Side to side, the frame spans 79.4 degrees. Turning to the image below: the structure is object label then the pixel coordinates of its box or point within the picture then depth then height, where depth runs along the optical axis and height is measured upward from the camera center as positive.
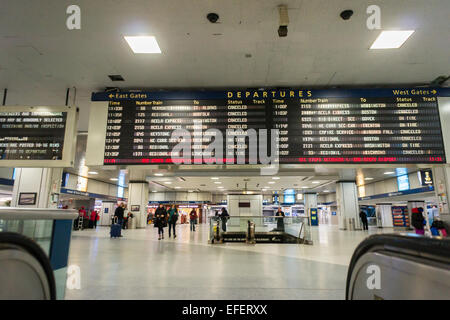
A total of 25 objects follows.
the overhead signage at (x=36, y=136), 4.66 +1.29
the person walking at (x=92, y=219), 23.36 -0.64
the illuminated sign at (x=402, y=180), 18.03 +2.27
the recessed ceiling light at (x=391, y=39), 3.64 +2.38
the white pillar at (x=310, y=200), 29.86 +1.41
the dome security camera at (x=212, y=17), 3.34 +2.39
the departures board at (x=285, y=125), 4.52 +1.49
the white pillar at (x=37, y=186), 7.11 +0.65
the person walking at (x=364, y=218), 20.96 -0.35
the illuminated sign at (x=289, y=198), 35.47 +1.91
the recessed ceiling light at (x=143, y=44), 3.80 +2.38
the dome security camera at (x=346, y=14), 3.28 +2.39
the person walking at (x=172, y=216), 13.70 -0.20
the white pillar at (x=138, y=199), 21.91 +1.04
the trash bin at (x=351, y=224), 19.62 -0.76
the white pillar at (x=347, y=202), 19.75 +0.81
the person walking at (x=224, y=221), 12.19 -0.38
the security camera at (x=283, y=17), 3.20 +2.27
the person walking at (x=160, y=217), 11.99 -0.22
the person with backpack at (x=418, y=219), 11.22 -0.21
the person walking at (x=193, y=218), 18.16 -0.39
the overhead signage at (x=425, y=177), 15.72 +2.11
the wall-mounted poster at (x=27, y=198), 7.06 +0.33
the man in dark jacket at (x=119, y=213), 14.34 -0.08
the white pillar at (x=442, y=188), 6.72 +0.64
